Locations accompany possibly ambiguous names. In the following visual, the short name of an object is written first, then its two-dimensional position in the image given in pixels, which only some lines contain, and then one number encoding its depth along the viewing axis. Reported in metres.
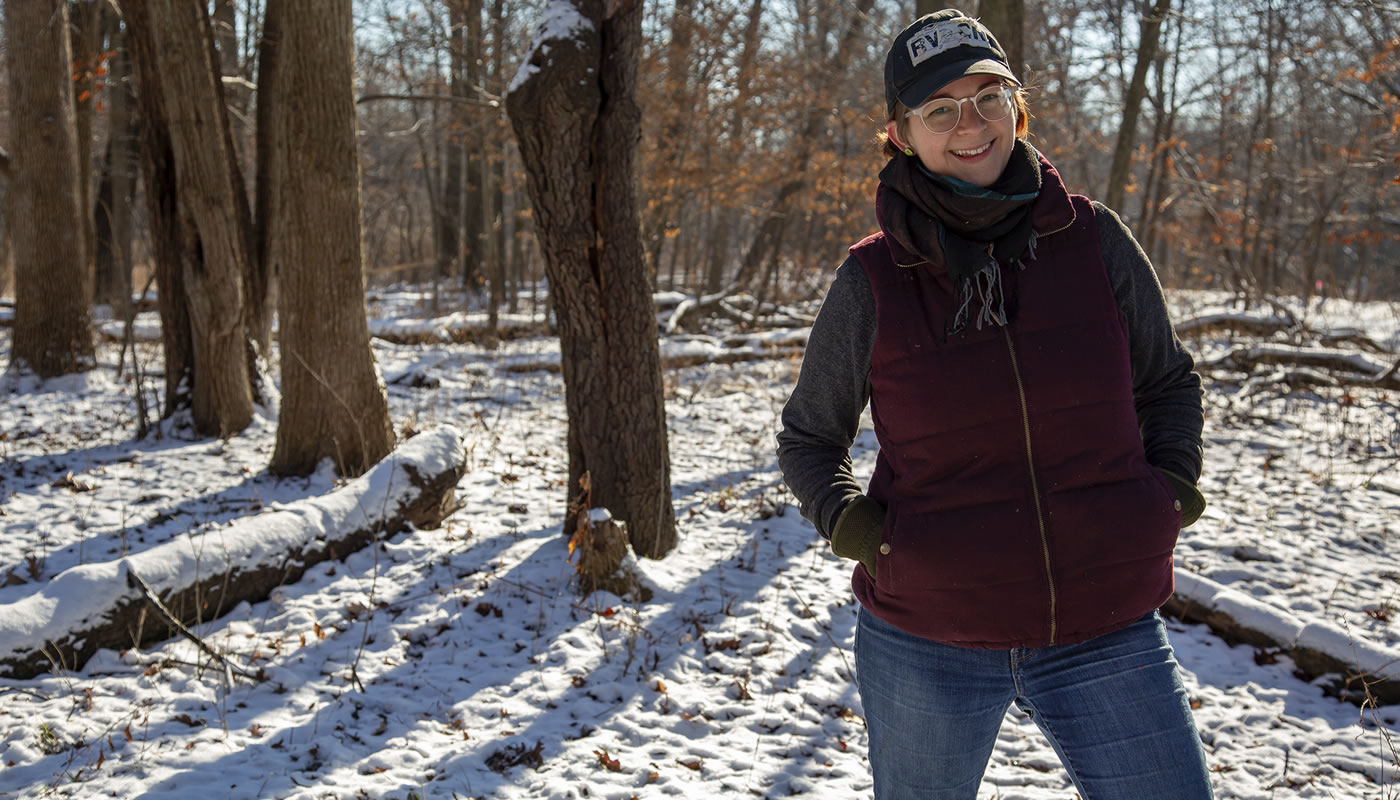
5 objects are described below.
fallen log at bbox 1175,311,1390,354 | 11.90
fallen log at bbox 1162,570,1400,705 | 3.73
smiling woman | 1.63
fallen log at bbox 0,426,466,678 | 3.64
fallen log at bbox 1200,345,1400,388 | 9.13
